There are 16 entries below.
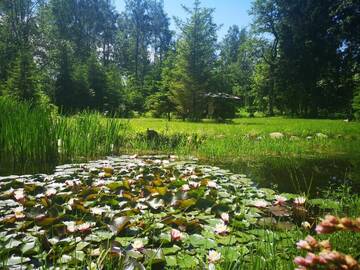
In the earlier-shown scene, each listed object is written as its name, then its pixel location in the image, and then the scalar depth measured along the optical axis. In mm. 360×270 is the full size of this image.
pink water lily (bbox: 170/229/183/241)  2541
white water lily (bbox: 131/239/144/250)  2320
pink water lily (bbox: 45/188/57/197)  3480
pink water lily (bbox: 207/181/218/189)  4055
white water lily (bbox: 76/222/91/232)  2574
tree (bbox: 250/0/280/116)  31828
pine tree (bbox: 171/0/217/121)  23109
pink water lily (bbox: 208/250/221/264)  2158
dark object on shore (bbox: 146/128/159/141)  8969
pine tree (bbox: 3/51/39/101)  19781
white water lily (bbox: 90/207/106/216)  2981
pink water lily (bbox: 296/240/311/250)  988
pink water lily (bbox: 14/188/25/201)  3308
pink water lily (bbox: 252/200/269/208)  3340
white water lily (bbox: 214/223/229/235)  2728
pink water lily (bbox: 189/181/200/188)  3997
